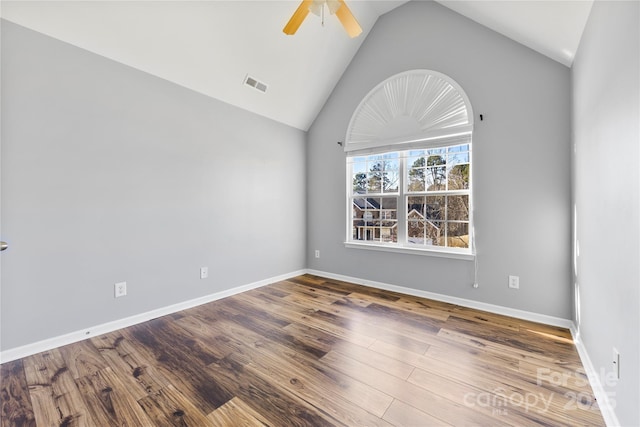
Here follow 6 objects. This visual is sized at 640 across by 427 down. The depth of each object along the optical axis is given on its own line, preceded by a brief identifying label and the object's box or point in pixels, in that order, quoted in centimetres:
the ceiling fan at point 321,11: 202
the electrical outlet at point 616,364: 123
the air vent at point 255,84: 312
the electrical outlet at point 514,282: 261
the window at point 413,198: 302
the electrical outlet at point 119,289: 239
